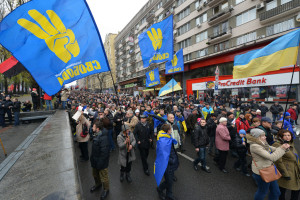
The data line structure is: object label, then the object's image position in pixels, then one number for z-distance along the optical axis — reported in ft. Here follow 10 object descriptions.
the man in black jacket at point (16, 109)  27.02
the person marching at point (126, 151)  12.10
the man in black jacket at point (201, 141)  13.85
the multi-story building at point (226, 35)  48.70
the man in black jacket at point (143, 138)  13.92
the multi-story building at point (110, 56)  202.08
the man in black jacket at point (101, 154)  10.56
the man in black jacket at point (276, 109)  27.68
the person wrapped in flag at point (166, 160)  9.86
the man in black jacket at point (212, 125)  16.73
